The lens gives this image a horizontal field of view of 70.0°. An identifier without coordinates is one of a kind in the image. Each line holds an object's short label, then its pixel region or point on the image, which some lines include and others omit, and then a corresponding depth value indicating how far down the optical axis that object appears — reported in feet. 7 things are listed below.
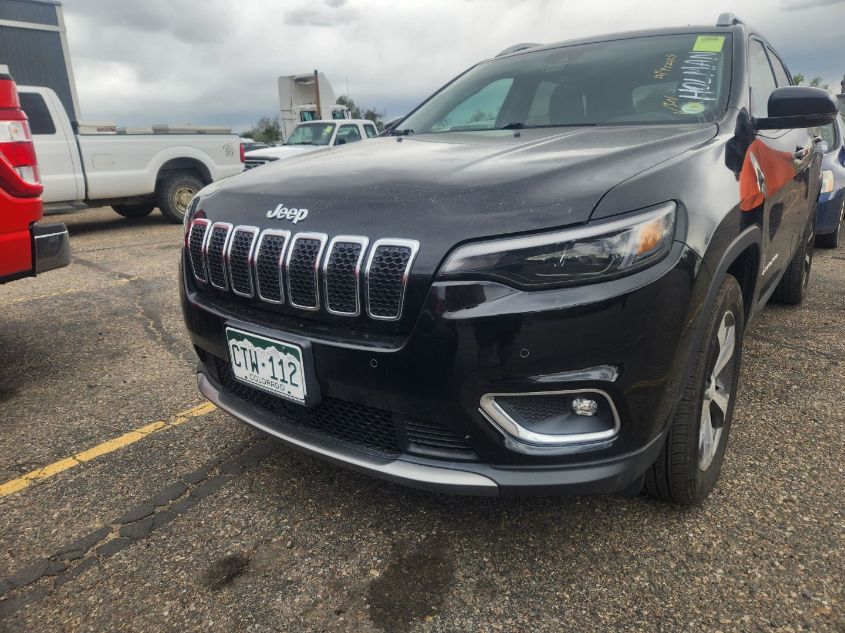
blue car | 17.88
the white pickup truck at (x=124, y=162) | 25.57
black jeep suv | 5.04
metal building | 48.24
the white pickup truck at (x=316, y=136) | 38.81
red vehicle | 9.87
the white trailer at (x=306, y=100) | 64.90
